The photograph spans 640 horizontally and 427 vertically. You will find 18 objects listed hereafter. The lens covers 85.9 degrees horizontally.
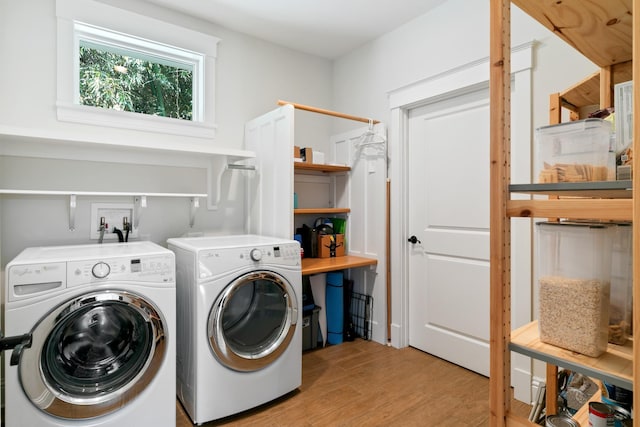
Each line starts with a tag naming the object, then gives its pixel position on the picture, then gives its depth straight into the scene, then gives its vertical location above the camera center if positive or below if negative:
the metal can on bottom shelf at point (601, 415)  0.79 -0.47
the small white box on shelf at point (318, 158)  3.02 +0.48
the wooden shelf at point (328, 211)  2.70 +0.01
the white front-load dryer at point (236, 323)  1.83 -0.65
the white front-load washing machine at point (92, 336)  1.45 -0.59
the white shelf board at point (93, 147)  1.90 +0.42
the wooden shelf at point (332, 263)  2.53 -0.41
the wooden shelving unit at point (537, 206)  0.67 +0.01
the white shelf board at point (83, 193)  1.95 +0.12
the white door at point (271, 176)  2.40 +0.28
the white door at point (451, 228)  2.38 -0.12
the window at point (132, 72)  2.26 +1.05
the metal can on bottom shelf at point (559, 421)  0.87 -0.54
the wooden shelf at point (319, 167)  2.73 +0.38
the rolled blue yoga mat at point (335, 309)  2.96 -0.84
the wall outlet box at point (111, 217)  2.31 -0.03
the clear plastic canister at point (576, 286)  0.77 -0.17
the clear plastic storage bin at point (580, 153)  0.77 +0.14
